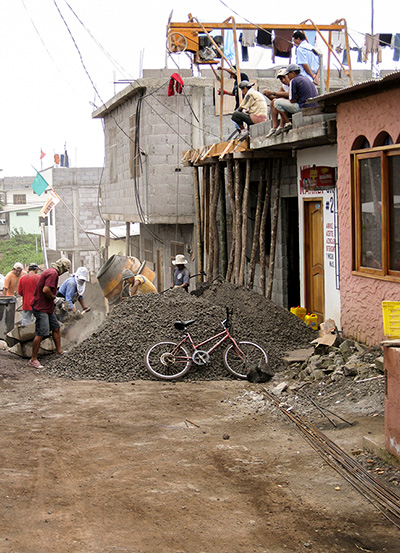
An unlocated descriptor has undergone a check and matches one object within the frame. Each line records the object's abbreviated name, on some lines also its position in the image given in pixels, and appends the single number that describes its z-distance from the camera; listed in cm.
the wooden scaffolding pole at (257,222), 1413
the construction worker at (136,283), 1407
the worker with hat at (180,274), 1392
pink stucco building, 891
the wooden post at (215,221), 1536
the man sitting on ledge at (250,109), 1348
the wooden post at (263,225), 1378
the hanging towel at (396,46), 1750
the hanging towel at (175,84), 1611
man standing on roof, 1258
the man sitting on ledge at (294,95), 1109
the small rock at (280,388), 897
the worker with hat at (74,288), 1338
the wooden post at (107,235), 2523
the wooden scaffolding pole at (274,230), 1345
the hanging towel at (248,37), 1645
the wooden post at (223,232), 1584
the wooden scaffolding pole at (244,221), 1376
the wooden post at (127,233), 2212
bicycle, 1016
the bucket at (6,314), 1377
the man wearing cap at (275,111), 1155
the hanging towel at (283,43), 1647
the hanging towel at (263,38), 1648
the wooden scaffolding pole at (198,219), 1689
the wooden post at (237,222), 1416
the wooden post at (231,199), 1455
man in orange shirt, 1614
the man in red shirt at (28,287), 1171
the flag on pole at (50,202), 2795
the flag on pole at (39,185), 2895
